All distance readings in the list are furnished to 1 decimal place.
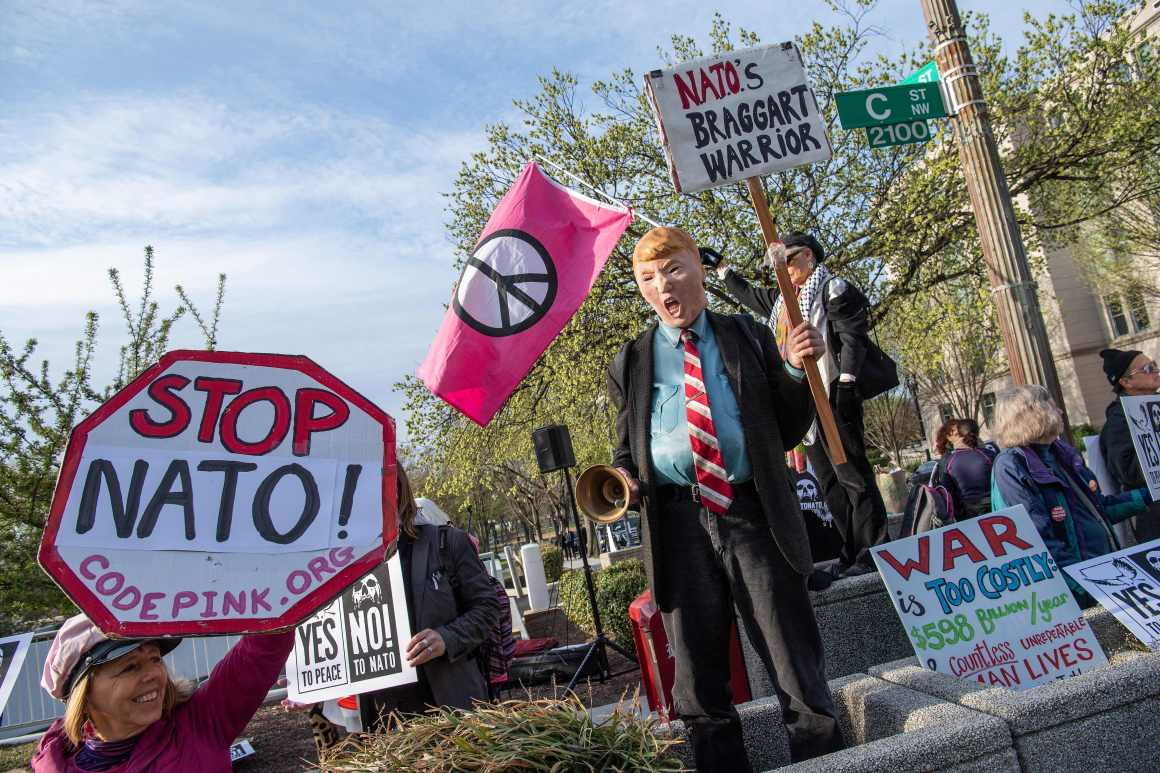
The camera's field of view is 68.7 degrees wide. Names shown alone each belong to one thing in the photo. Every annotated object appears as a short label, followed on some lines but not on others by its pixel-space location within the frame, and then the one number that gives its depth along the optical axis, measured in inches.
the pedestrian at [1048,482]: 162.1
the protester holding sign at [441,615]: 132.5
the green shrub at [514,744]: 73.9
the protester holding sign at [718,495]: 104.6
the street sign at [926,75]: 258.1
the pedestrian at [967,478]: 233.5
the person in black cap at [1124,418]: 205.9
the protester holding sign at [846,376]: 187.9
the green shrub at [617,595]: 393.4
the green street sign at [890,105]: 245.3
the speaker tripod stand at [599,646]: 297.8
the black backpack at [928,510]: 194.1
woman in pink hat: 94.3
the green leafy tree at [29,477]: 380.8
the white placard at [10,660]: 265.4
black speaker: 367.2
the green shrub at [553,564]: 970.1
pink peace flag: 177.8
